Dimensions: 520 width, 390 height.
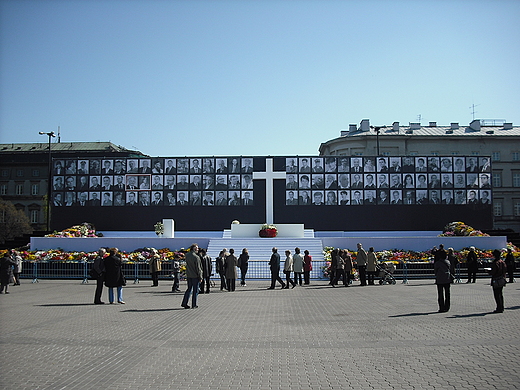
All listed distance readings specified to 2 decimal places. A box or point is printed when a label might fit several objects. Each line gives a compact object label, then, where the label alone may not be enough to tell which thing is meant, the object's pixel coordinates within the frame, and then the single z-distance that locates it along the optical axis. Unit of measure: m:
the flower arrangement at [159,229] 33.38
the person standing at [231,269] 17.95
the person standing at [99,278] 14.12
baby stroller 20.98
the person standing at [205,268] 16.22
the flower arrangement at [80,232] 32.97
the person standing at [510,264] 21.39
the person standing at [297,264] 20.20
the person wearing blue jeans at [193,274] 12.96
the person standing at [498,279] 11.65
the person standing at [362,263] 19.61
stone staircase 29.42
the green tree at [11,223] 58.81
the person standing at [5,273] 16.94
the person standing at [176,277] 17.89
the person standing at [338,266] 19.64
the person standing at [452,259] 18.87
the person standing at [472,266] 21.09
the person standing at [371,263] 20.09
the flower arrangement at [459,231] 31.89
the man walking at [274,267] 18.73
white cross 35.81
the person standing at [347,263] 19.88
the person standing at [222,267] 18.58
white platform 29.75
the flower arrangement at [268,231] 33.16
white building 58.19
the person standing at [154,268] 20.61
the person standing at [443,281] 11.89
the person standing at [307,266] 20.91
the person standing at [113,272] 13.85
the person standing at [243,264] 20.22
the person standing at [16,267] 19.59
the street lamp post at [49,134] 37.18
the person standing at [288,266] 19.19
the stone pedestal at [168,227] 33.22
